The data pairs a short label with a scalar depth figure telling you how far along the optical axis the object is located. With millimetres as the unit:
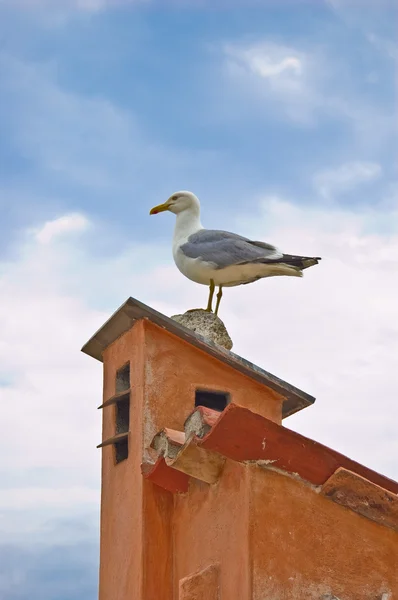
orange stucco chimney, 7395
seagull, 11695
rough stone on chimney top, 11352
